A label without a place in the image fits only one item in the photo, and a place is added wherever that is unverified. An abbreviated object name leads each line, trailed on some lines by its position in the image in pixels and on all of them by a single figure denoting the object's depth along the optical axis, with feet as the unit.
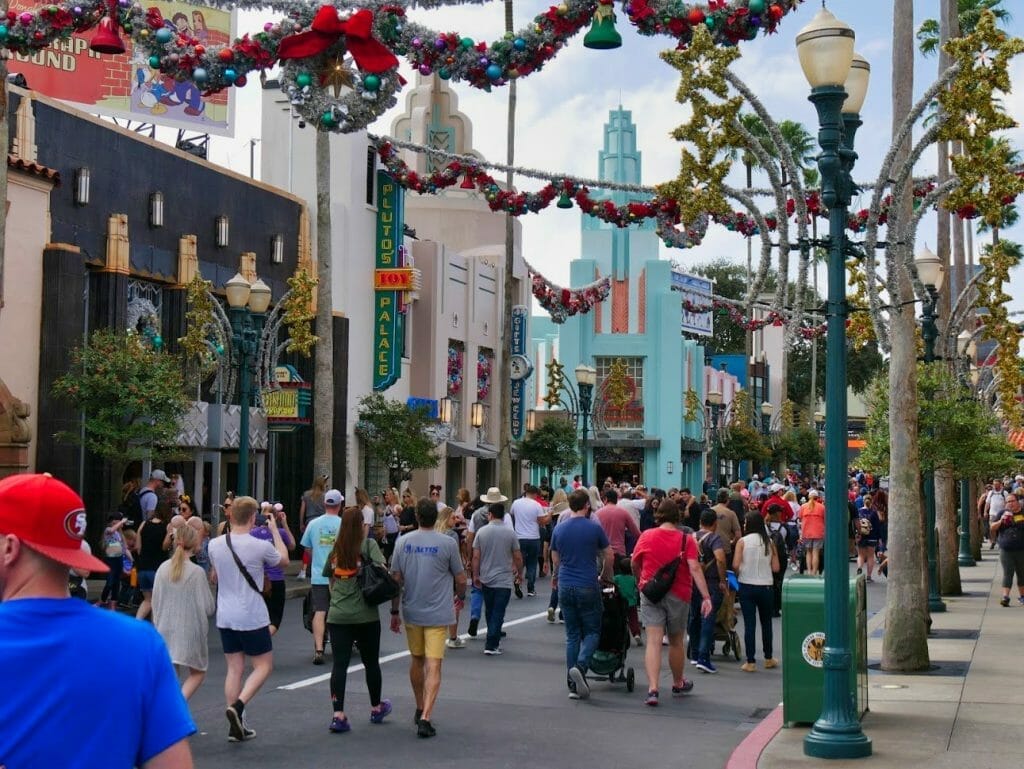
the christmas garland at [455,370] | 141.18
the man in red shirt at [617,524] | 58.85
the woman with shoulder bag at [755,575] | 51.39
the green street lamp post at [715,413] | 178.52
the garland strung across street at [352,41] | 41.78
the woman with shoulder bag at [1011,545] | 77.82
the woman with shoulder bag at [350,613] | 38.32
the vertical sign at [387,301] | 123.85
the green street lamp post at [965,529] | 112.27
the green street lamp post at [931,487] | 69.12
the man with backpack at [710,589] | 51.47
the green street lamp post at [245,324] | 72.54
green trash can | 38.91
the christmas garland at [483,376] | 149.07
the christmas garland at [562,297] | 153.89
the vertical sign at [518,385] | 151.23
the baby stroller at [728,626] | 54.03
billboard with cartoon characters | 110.32
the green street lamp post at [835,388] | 34.99
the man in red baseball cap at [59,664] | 11.73
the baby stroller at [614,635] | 46.91
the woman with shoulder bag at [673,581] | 44.86
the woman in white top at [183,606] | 35.68
